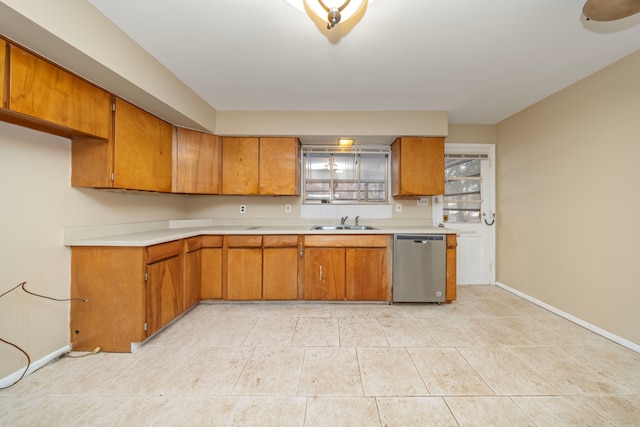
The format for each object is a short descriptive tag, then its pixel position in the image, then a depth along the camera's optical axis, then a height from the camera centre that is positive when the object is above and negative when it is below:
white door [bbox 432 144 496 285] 3.55 +0.03
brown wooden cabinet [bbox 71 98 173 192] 1.95 +0.48
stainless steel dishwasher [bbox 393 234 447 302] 2.82 -0.64
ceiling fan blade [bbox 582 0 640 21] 1.30 +1.14
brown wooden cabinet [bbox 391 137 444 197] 3.09 +0.62
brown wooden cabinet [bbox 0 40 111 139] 1.36 +0.73
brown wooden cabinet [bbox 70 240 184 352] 1.93 -0.69
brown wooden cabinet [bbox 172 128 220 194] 2.80 +0.59
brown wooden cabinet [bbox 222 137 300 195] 3.11 +0.59
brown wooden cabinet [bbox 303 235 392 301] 2.86 -0.67
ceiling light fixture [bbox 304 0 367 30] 1.28 +1.13
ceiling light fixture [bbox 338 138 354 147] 3.31 +0.98
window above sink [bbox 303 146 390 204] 3.53 +0.55
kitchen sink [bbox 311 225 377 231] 3.19 -0.20
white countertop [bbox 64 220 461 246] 1.94 -0.22
